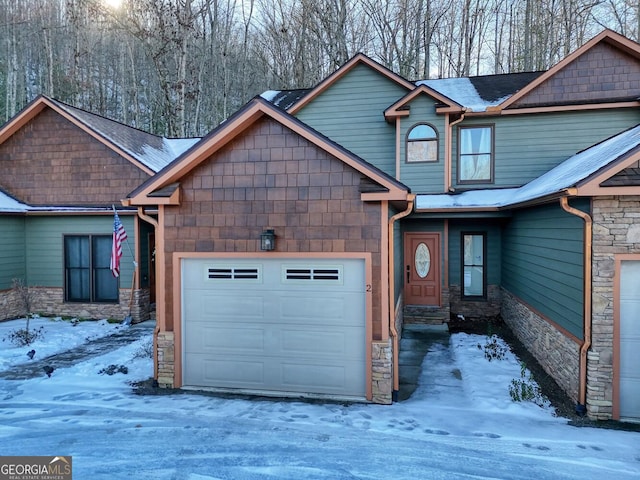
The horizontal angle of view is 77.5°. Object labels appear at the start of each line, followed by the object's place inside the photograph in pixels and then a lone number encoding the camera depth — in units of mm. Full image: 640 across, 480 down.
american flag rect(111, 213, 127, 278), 9523
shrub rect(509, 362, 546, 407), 5914
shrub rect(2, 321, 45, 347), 8734
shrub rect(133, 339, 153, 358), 7996
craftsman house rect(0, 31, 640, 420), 5332
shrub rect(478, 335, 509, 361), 7914
